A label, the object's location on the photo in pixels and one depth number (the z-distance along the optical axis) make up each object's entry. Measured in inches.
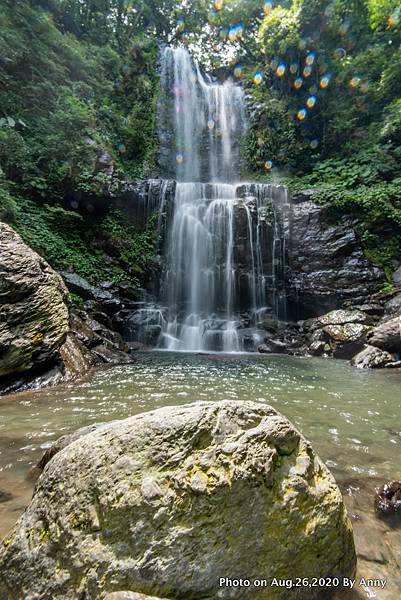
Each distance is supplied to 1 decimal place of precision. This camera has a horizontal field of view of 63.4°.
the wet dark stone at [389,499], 88.1
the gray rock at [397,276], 518.9
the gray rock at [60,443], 103.9
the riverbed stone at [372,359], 332.5
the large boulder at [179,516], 50.3
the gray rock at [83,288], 452.8
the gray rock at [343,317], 440.5
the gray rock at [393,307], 447.9
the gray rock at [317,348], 423.8
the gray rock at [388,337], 341.8
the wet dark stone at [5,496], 89.4
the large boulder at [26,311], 220.5
